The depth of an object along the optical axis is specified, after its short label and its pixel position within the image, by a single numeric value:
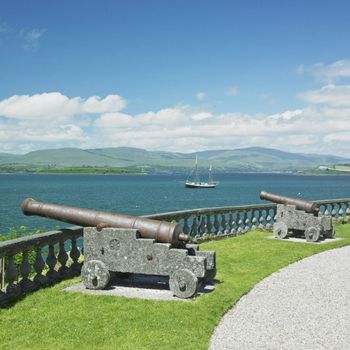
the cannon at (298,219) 17.75
